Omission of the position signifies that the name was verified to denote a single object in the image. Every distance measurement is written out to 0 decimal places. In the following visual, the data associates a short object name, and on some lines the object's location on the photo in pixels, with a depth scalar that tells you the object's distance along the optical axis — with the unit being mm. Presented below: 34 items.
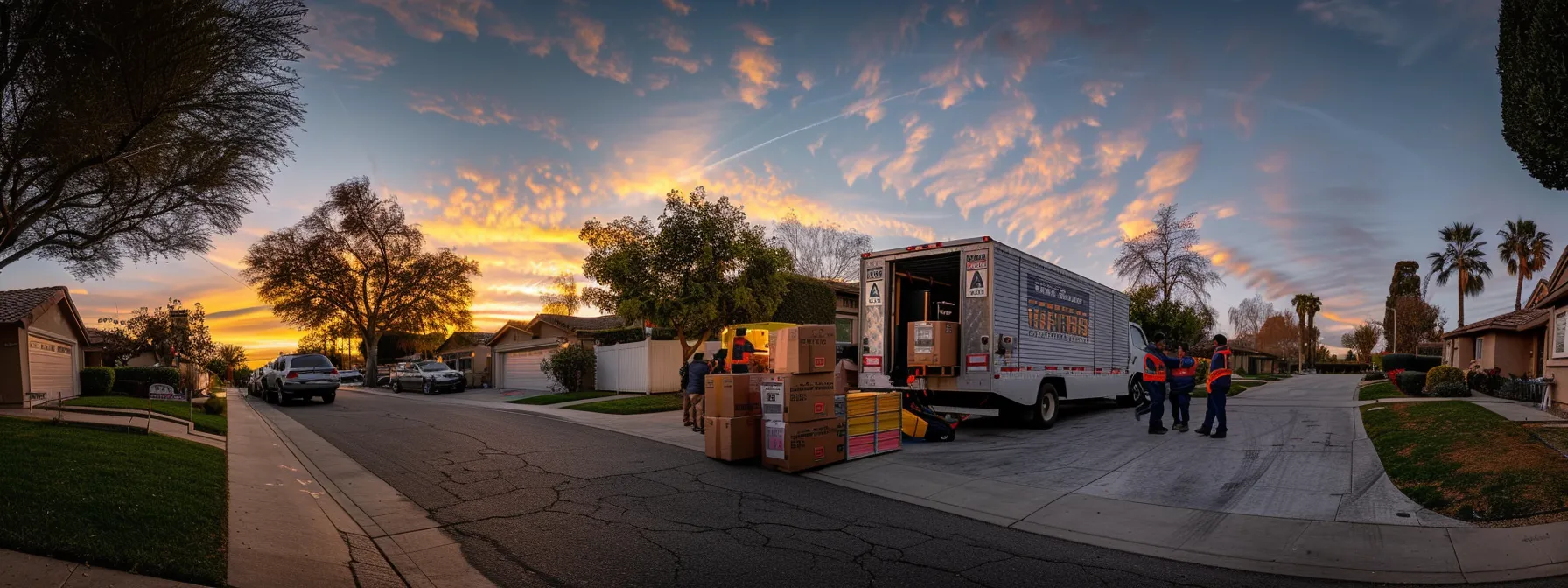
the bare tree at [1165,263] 37781
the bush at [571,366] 27344
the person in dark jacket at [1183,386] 11555
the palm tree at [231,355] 65844
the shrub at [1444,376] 20375
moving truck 11016
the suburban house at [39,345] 19578
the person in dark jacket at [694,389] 13594
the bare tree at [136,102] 8398
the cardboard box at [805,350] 9016
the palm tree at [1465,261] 45938
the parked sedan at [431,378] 31656
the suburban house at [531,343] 30969
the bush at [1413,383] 21141
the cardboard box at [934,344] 11016
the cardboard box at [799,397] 8852
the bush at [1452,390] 18812
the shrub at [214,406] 15812
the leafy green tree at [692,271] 21953
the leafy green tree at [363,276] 42781
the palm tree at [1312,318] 72438
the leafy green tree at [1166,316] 34156
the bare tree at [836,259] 46031
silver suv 21250
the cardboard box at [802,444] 8750
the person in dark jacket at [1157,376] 11492
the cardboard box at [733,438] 9266
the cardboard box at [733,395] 9328
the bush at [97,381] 24266
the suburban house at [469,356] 39594
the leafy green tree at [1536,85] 6480
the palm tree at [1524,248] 41750
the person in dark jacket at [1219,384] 10578
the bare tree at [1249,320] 93625
